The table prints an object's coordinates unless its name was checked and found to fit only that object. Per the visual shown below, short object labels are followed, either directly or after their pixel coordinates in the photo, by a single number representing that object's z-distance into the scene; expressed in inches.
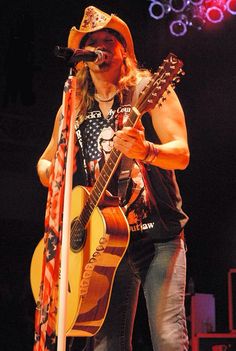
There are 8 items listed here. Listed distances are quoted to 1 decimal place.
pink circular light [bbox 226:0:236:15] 462.3
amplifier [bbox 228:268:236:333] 405.0
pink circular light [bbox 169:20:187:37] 486.0
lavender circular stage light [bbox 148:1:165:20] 491.1
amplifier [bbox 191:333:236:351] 383.4
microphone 160.2
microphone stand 143.8
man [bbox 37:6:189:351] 169.5
